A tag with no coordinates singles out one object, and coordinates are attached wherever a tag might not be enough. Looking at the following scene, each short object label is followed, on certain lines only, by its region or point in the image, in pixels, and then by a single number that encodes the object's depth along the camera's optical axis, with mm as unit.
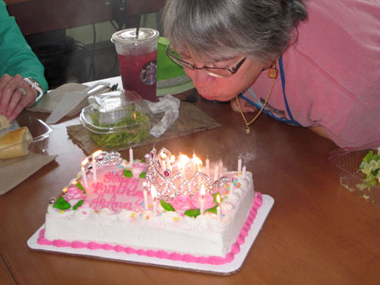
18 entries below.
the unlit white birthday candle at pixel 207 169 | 1133
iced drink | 1590
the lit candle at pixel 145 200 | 1028
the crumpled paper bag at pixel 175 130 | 1438
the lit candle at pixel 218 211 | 986
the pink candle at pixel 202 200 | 1004
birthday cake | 982
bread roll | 1345
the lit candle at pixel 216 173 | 1110
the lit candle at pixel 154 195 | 1009
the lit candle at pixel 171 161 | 1191
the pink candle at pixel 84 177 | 1133
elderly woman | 1002
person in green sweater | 1606
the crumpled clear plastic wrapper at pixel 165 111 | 1472
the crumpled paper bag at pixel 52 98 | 1671
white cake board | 953
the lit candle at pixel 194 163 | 1159
